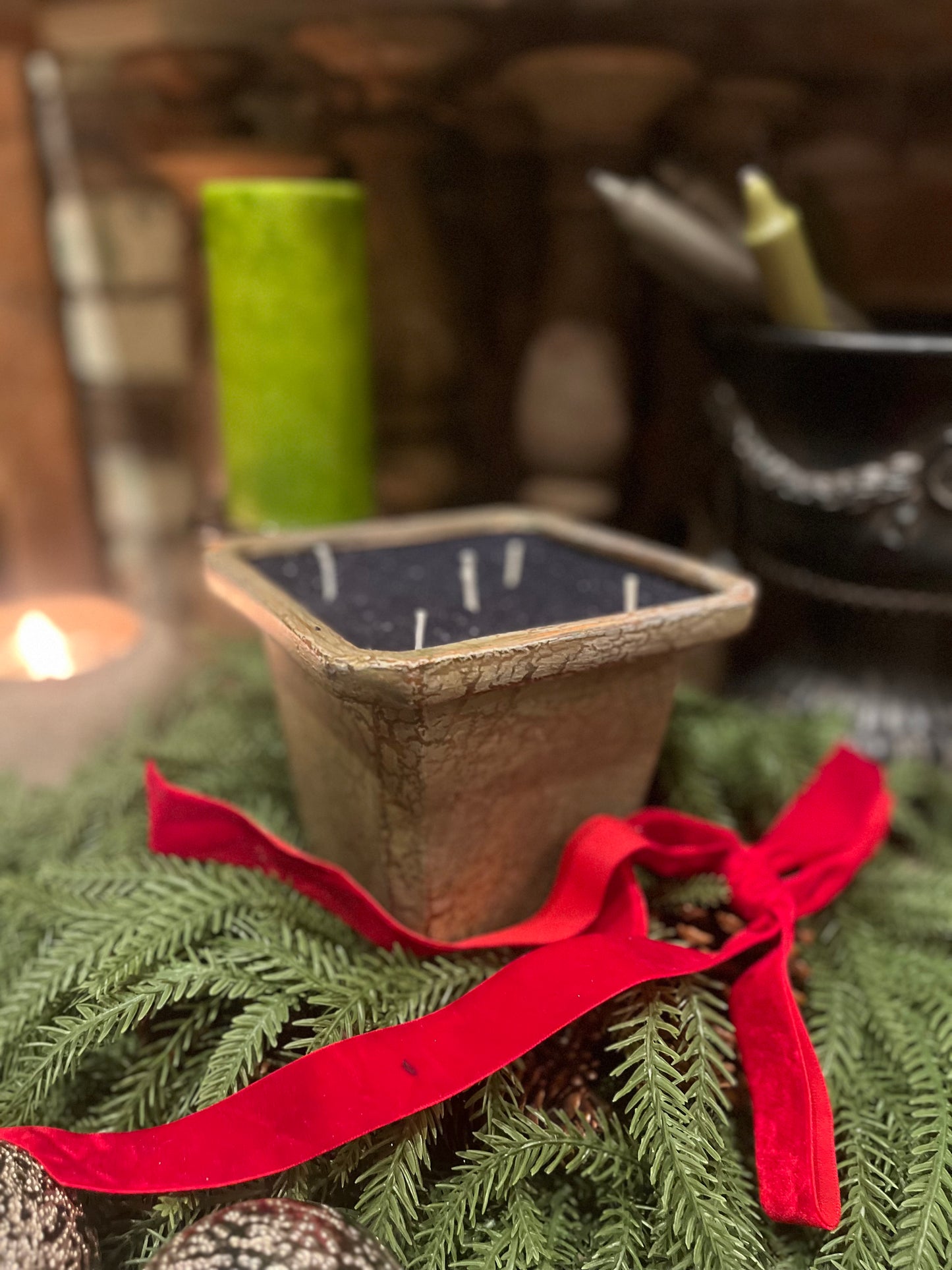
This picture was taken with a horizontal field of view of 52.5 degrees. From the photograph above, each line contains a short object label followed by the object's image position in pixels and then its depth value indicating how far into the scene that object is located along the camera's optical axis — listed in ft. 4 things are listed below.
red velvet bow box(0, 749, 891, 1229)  1.20
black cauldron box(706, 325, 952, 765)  2.09
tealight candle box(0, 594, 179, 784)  2.21
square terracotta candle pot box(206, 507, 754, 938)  1.32
